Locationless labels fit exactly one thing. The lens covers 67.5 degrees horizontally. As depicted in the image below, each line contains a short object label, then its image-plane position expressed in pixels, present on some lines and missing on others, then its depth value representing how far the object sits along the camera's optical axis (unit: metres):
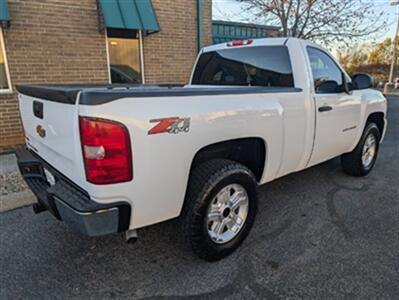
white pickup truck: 1.84
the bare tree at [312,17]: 9.14
